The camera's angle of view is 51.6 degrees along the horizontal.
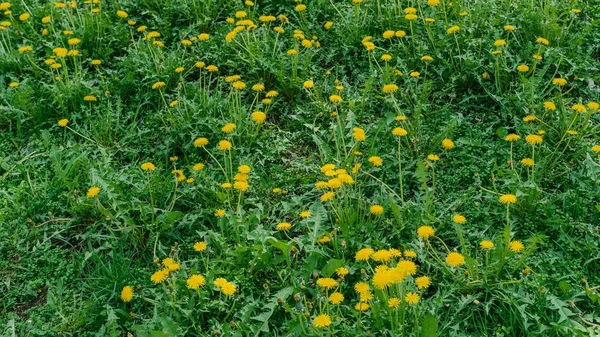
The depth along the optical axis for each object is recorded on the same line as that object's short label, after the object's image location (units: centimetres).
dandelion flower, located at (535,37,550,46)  391
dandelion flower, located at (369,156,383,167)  320
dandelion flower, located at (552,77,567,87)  358
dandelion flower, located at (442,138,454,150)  326
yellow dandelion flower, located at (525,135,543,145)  317
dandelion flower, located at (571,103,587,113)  338
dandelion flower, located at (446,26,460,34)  396
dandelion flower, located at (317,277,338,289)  255
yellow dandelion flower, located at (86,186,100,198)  314
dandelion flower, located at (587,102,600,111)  335
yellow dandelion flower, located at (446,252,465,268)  263
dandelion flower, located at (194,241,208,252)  290
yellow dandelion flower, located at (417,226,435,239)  278
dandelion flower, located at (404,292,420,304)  246
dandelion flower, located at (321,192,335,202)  296
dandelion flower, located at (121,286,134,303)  281
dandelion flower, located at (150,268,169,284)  271
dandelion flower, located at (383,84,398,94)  359
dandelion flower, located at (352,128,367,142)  325
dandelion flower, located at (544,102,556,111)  346
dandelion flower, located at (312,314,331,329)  242
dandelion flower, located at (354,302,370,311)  248
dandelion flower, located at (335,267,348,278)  268
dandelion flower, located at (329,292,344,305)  255
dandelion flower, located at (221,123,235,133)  349
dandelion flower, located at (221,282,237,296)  267
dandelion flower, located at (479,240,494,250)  267
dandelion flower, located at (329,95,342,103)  360
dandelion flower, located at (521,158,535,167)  311
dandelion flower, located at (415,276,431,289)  254
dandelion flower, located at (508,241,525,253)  266
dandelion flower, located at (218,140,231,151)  330
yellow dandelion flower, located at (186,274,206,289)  268
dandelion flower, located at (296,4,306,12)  445
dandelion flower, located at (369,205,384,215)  297
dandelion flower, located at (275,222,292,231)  300
